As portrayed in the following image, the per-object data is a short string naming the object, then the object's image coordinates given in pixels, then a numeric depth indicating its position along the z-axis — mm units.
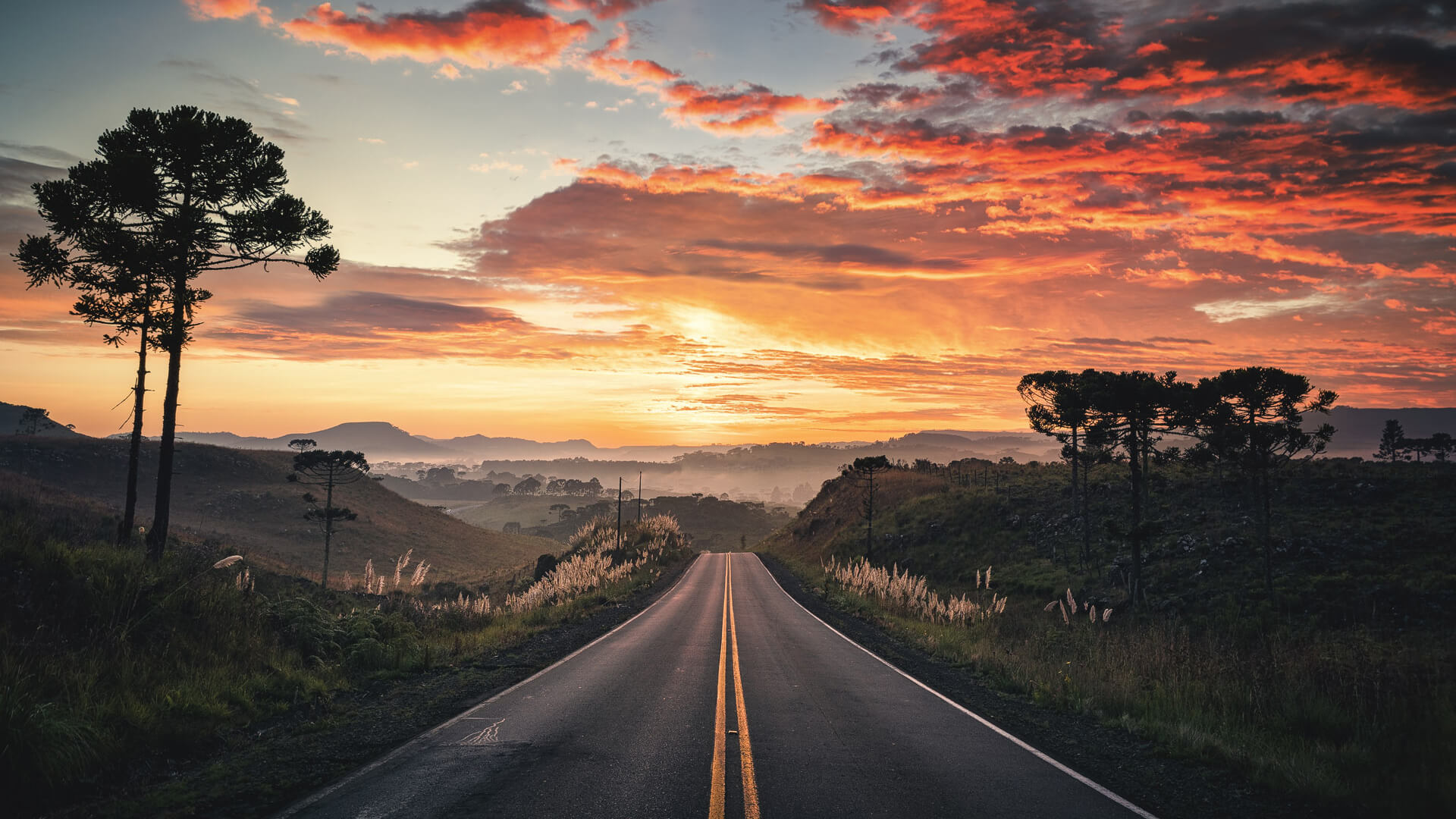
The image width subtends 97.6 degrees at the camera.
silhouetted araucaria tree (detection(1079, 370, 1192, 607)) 31020
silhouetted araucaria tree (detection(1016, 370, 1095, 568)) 39469
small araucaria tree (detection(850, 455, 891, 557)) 48456
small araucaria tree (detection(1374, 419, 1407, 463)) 56459
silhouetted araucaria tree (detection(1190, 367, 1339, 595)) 31453
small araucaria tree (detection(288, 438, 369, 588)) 49347
